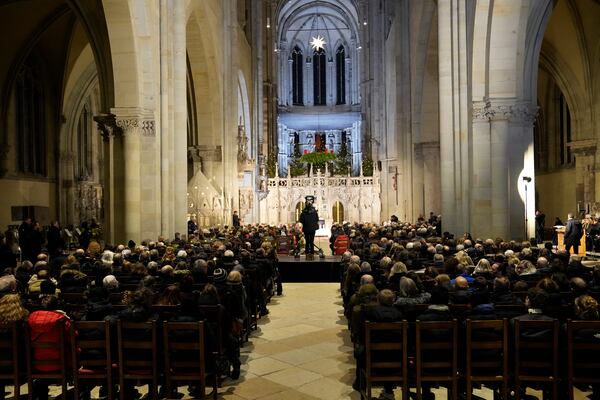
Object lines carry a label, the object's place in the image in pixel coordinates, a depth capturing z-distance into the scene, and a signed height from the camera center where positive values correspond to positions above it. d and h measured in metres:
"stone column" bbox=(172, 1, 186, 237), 18.91 +2.81
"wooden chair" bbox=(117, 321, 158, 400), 5.71 -1.52
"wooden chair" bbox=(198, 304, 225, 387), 6.43 -1.36
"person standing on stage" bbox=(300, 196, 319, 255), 17.77 -0.76
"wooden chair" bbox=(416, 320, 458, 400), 5.55 -1.53
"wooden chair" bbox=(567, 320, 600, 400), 5.39 -1.52
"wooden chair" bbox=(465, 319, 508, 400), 5.52 -1.54
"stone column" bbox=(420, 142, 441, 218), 26.70 +1.00
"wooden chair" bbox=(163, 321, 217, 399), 5.76 -1.56
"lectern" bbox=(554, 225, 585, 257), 18.84 -1.57
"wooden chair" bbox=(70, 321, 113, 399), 5.69 -1.50
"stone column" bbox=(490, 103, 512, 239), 15.61 +0.77
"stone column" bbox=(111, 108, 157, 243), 16.47 +0.79
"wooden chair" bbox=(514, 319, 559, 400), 5.45 -1.52
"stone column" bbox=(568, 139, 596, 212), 24.64 +1.08
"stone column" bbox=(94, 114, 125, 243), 16.64 +0.88
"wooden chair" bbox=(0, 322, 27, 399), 5.58 -1.44
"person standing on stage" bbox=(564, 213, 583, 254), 16.30 -1.07
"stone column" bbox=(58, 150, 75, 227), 28.39 +0.88
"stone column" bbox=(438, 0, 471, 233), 17.17 +2.62
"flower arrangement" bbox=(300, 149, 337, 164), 39.69 +2.89
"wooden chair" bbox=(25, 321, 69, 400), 5.64 -1.56
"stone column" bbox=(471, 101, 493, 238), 15.87 +0.68
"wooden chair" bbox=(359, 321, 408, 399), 5.60 -1.56
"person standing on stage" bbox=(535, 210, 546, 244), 21.28 -1.17
